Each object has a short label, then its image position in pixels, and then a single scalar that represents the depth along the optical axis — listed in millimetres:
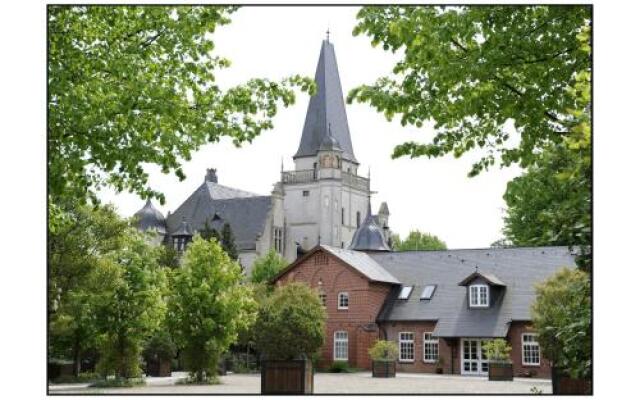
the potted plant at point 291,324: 37656
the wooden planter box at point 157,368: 40125
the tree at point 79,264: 29438
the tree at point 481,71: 12148
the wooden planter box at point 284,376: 24703
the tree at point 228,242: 65812
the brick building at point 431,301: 40969
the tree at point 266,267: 67125
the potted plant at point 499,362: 36344
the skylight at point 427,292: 44750
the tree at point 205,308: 31859
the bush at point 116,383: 30008
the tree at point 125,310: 31141
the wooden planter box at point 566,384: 12859
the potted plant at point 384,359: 38875
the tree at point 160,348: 39125
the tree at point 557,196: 10375
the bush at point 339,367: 43562
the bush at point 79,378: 32481
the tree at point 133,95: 11695
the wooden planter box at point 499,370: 36281
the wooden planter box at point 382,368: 38844
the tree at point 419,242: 98875
